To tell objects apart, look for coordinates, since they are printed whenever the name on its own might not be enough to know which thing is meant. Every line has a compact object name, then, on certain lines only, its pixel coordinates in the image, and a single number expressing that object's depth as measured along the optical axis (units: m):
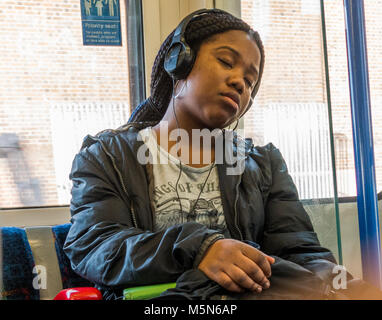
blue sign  1.50
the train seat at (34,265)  1.25
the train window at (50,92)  1.43
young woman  0.87
